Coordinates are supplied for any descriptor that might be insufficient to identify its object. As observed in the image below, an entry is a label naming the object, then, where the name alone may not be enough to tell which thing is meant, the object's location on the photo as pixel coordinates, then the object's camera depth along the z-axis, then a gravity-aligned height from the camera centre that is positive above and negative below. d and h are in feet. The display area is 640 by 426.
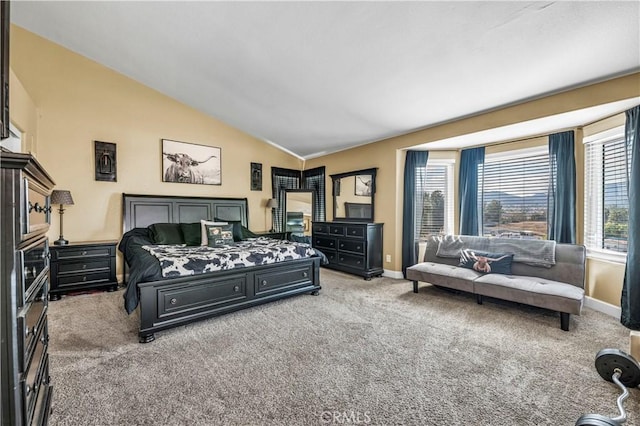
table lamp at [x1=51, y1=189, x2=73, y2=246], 12.62 +0.46
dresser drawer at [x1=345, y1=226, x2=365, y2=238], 16.14 -1.27
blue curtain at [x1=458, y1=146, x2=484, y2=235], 15.10 +1.11
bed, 8.67 -2.71
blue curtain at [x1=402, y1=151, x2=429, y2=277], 15.99 +0.29
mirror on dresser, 17.51 +0.99
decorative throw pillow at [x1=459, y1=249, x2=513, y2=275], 11.96 -2.28
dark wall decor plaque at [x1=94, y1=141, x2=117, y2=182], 14.42 +2.53
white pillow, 13.96 -1.20
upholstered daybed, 9.59 -2.63
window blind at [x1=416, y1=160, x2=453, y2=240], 16.20 +0.68
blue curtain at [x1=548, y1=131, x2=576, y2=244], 12.08 +1.02
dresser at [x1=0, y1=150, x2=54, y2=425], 2.93 -0.89
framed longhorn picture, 16.47 +2.88
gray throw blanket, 11.40 -1.67
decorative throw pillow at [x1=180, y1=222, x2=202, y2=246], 14.21 -1.24
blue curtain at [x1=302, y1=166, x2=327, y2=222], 20.68 +1.04
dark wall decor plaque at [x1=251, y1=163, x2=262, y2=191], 19.88 +2.38
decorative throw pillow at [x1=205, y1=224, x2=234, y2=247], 13.61 -1.30
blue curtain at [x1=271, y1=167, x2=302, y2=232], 20.90 +1.42
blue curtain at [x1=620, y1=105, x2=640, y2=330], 9.24 -0.81
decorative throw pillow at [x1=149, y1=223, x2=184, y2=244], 13.93 -1.23
